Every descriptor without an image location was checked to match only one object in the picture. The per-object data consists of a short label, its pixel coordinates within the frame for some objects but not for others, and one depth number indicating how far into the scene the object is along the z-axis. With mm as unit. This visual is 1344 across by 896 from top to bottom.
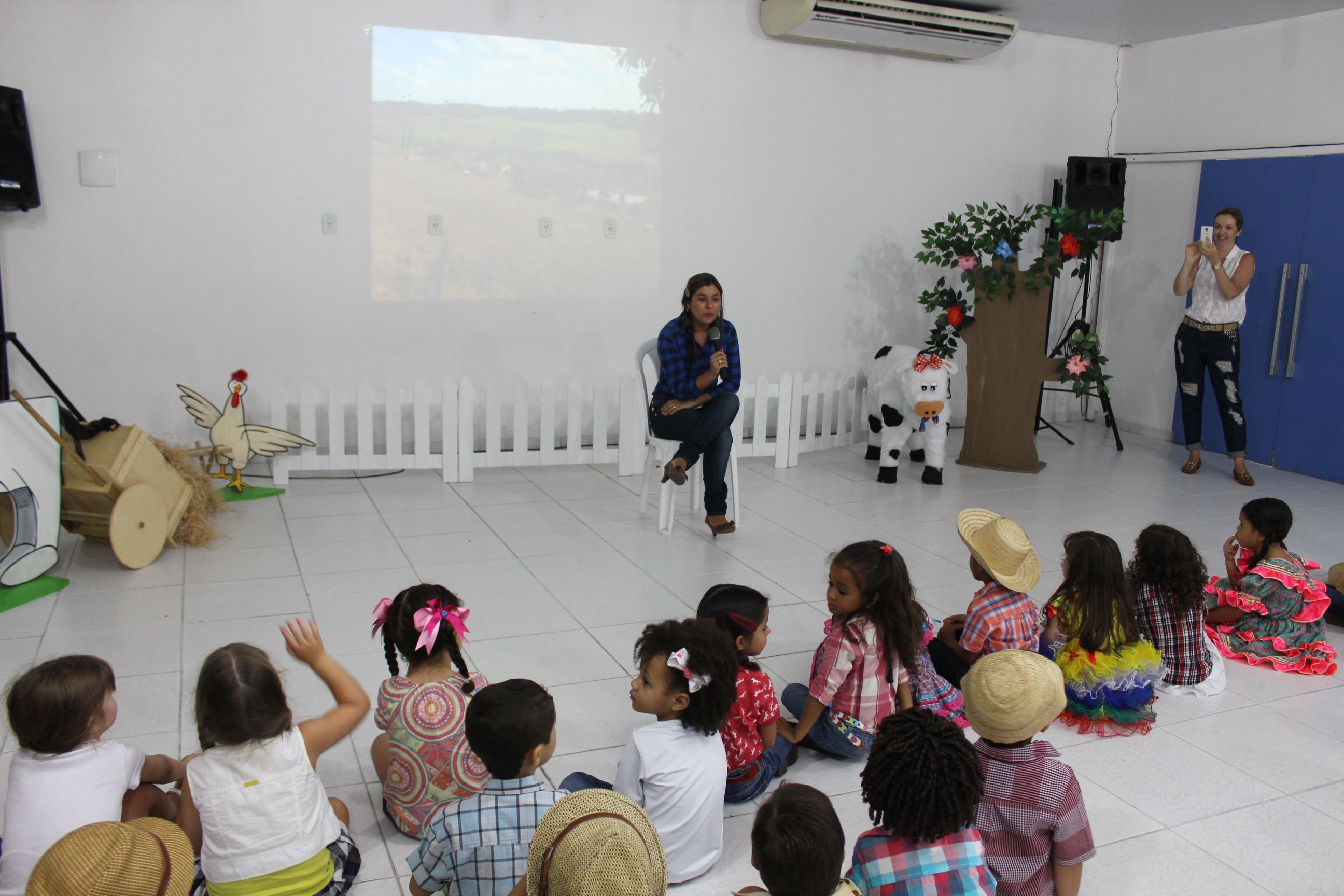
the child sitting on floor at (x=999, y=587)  2803
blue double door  6016
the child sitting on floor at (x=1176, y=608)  3033
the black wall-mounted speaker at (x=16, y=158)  4613
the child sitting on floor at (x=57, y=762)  1855
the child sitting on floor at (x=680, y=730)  2080
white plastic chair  4703
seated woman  4633
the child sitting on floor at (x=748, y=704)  2416
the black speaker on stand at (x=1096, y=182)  6785
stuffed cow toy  5555
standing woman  5852
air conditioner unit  5949
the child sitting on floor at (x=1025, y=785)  1916
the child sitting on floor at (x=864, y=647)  2521
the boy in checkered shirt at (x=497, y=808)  1812
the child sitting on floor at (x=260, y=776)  1795
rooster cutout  4992
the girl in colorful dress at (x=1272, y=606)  3432
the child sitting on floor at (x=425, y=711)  2205
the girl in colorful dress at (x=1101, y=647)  2863
